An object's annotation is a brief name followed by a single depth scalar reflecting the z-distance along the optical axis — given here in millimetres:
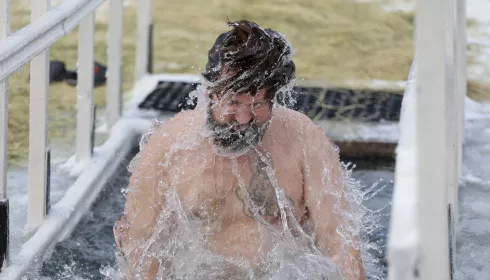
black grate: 11170
